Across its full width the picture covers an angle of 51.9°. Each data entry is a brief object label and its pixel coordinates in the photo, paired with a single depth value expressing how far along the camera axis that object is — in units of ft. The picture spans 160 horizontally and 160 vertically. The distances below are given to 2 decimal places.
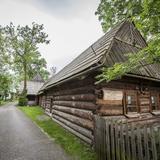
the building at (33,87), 117.51
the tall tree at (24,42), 111.14
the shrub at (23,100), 103.60
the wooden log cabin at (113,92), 21.93
